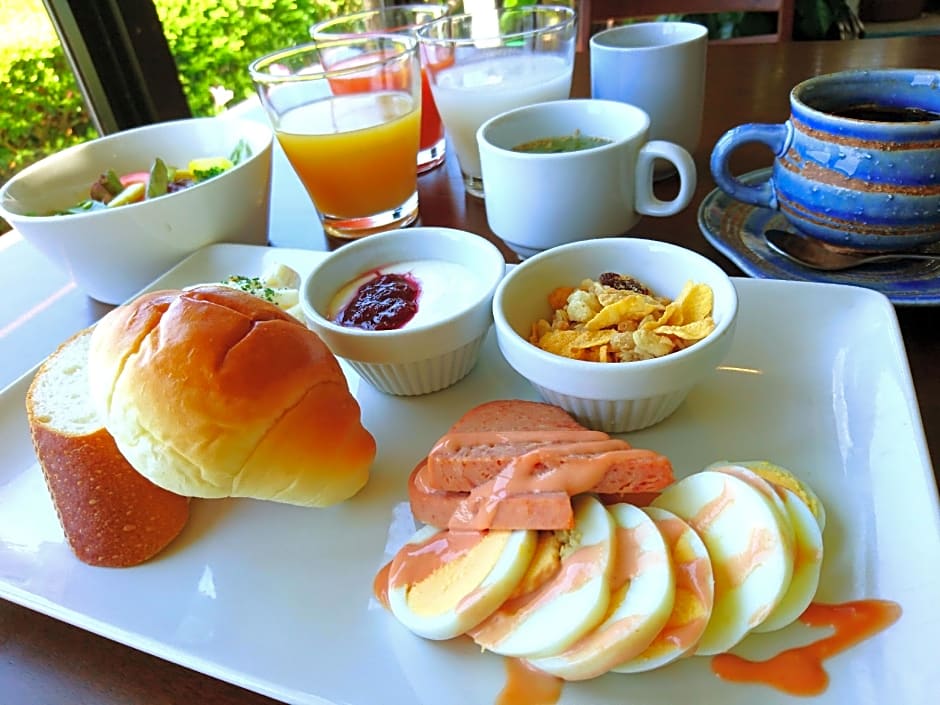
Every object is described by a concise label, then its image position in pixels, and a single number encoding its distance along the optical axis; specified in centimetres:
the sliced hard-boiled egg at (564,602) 18
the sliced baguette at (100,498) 23
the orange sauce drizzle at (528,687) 18
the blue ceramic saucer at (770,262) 28
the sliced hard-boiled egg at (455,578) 19
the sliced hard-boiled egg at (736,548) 18
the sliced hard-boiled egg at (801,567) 19
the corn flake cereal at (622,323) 24
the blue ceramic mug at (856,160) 27
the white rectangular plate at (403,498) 18
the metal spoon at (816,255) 29
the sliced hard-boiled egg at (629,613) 18
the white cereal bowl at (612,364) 23
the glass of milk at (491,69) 40
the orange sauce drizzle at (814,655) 18
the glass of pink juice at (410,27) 48
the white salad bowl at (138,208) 35
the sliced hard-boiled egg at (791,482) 21
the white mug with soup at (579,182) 31
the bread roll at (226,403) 22
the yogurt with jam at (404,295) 28
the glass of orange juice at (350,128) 37
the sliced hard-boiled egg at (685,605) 18
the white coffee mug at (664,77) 38
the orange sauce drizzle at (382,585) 21
